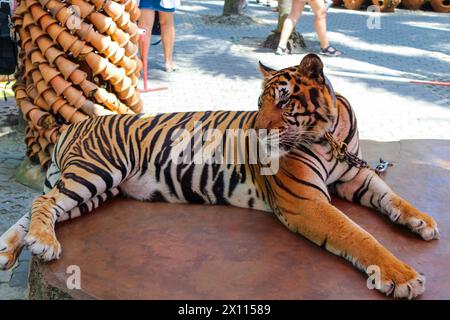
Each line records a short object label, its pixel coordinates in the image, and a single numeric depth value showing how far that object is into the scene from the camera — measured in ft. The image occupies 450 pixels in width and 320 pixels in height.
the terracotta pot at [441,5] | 54.39
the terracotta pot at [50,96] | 15.26
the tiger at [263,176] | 8.91
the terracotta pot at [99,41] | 14.74
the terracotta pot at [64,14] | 14.55
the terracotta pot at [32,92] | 16.00
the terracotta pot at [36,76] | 15.55
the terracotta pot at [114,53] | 15.06
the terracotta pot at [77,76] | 15.05
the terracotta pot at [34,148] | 16.61
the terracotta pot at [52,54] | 14.88
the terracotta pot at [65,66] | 14.89
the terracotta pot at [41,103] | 15.69
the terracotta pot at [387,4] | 52.93
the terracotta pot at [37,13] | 14.84
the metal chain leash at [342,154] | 10.05
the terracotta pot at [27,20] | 15.18
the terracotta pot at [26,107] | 16.00
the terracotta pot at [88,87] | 15.19
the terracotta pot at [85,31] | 14.66
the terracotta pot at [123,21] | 15.21
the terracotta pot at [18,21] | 15.70
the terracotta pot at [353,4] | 55.36
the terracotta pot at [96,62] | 14.88
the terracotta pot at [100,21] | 14.69
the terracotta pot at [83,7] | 14.53
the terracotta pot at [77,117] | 15.14
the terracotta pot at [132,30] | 15.71
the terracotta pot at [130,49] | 15.74
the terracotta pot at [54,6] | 14.62
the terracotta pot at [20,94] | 16.54
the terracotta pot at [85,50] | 14.76
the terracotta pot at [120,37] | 15.17
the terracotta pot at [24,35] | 15.53
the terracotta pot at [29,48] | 15.37
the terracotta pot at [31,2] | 15.01
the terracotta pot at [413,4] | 55.11
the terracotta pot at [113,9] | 14.88
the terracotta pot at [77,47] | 14.65
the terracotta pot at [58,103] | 15.21
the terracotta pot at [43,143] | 15.99
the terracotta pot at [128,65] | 15.64
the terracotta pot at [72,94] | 15.10
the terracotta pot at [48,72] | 15.05
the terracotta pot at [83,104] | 15.14
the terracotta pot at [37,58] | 15.20
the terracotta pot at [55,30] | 14.65
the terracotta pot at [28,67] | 15.73
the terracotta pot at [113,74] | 15.20
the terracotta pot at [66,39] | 14.64
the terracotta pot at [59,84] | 15.07
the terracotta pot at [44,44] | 14.94
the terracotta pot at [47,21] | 14.74
